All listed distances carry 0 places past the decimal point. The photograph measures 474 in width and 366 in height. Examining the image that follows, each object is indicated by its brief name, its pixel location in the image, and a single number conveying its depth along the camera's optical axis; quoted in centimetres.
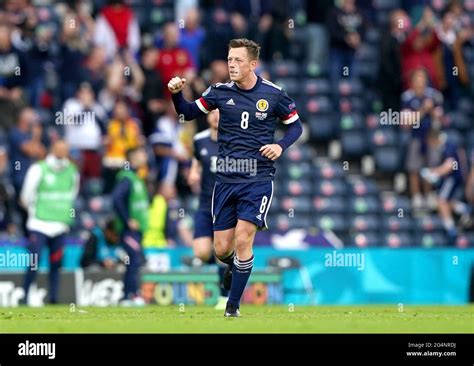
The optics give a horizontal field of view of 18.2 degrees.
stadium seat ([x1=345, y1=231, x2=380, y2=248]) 2618
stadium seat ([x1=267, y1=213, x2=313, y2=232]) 2573
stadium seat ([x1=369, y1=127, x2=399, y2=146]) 2797
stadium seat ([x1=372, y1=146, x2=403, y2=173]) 2794
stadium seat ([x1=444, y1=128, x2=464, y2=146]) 2732
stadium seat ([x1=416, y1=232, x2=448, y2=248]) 2688
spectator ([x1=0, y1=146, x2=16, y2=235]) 2388
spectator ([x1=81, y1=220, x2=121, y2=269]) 2318
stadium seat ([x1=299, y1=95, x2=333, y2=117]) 2783
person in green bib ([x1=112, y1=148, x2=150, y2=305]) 2234
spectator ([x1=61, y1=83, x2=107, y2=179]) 2528
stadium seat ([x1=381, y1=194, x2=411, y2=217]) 2703
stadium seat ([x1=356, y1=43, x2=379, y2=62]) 2886
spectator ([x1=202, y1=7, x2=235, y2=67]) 2702
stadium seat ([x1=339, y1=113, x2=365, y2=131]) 2794
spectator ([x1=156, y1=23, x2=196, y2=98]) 2645
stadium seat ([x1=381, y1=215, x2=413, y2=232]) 2683
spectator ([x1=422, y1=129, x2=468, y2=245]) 2709
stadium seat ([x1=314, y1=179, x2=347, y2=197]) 2705
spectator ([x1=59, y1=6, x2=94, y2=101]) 2606
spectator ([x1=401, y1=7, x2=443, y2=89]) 2809
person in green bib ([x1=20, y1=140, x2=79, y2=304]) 2200
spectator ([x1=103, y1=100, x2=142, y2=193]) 2517
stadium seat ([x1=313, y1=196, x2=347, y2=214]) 2669
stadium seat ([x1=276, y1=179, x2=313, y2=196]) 2675
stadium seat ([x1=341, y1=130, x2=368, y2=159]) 2795
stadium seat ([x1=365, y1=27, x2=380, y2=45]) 2906
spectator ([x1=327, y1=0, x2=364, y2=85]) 2808
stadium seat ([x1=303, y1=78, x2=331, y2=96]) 2802
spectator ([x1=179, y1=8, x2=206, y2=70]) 2689
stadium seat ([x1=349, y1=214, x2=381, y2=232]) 2656
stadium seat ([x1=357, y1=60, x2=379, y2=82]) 2873
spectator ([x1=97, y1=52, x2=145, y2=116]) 2598
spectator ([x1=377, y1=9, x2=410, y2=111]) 2798
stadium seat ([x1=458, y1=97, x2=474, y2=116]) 2902
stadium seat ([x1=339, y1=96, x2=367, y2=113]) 2808
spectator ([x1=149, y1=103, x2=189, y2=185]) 2597
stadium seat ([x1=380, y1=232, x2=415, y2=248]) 2656
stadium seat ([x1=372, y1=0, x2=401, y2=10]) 2970
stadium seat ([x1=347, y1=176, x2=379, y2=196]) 2727
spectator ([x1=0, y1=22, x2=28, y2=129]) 2533
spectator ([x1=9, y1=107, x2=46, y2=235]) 2430
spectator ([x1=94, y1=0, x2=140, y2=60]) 2675
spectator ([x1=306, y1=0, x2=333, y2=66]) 2838
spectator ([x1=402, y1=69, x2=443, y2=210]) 2720
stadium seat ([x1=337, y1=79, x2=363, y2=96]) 2836
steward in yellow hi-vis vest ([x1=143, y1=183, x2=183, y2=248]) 2372
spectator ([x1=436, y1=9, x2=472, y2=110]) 2847
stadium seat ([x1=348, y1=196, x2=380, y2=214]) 2695
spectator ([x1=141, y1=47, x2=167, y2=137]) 2625
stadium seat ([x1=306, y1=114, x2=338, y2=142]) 2788
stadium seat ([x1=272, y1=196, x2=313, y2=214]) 2633
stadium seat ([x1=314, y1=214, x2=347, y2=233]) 2638
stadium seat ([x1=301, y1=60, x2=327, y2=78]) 2827
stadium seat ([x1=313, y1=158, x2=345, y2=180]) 2723
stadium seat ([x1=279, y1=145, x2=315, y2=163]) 2711
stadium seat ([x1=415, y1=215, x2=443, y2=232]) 2708
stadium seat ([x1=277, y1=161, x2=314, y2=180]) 2697
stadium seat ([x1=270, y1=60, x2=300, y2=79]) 2781
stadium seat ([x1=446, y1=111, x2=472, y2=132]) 2862
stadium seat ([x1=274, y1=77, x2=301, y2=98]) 2773
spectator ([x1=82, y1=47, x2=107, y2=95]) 2606
